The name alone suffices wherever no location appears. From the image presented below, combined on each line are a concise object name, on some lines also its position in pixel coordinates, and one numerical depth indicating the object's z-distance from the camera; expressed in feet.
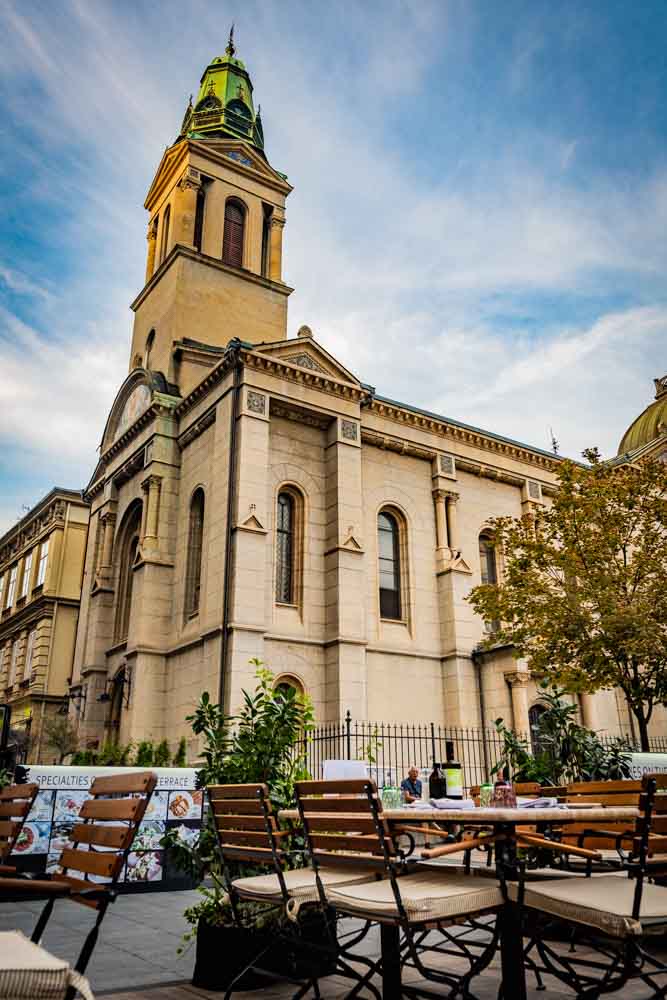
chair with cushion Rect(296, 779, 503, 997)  13.08
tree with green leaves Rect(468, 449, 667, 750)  55.01
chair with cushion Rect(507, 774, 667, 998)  12.18
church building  68.33
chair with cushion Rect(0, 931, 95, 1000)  8.32
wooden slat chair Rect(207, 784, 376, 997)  15.39
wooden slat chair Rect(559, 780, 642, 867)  19.86
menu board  36.27
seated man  50.29
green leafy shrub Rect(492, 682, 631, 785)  35.12
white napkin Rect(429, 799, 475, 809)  16.24
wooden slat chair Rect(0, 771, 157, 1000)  10.25
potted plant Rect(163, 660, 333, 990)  18.75
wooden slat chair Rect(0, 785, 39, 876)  14.99
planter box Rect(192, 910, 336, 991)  18.63
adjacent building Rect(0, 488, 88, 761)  104.73
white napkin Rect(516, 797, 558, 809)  16.43
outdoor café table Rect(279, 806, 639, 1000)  13.37
